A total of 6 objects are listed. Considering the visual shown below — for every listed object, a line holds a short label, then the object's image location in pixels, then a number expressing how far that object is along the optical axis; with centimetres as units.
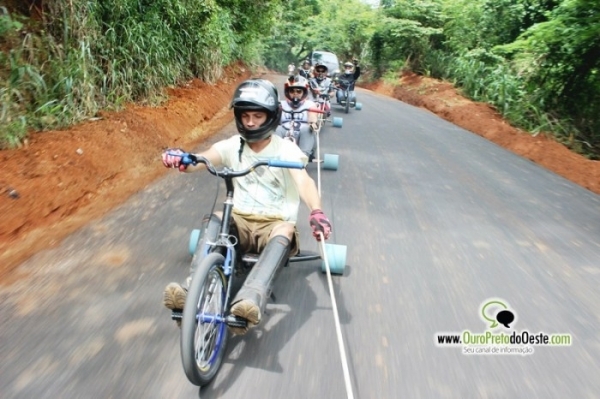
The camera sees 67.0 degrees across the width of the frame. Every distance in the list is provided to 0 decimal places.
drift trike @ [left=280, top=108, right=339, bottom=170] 666
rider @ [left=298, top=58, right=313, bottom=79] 1162
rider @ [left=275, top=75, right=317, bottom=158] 670
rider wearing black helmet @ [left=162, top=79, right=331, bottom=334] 289
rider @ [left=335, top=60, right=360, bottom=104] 1368
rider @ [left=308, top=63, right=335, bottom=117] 1121
